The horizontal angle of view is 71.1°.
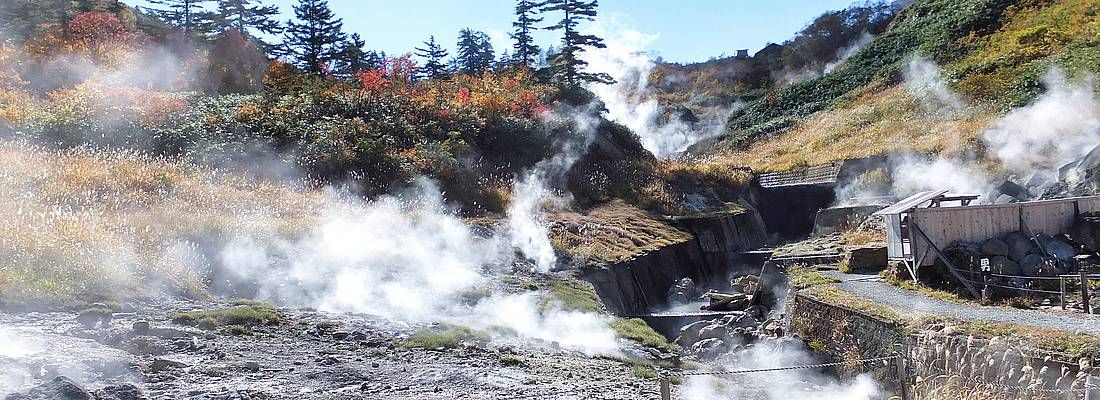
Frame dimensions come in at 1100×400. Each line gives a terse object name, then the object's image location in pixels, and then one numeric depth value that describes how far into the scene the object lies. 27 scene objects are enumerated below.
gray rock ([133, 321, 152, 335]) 9.08
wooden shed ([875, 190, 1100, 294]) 15.09
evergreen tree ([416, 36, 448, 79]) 59.28
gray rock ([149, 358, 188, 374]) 7.81
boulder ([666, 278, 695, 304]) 20.93
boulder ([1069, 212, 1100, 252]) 15.84
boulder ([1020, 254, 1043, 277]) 14.52
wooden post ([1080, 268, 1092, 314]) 11.57
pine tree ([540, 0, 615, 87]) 41.81
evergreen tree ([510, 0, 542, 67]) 46.81
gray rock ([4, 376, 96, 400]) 6.12
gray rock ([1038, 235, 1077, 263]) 14.97
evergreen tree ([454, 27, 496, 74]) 64.75
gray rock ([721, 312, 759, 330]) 16.75
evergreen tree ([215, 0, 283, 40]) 44.41
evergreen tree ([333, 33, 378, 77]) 42.94
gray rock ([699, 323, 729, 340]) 15.69
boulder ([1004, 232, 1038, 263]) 15.09
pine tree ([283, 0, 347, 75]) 39.42
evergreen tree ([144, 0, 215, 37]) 42.12
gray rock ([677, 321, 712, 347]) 15.80
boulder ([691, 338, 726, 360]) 14.47
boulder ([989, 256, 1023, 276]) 14.48
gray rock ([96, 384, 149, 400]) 6.69
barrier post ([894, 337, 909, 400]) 7.70
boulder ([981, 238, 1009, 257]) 15.00
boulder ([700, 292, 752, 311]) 18.56
